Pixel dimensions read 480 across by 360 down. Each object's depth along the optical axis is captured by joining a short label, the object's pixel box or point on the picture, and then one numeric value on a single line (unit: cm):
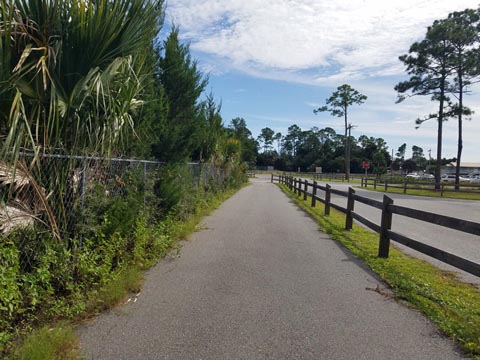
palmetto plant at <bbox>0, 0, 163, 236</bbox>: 348
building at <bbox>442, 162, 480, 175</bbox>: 11442
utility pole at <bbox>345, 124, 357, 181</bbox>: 5562
